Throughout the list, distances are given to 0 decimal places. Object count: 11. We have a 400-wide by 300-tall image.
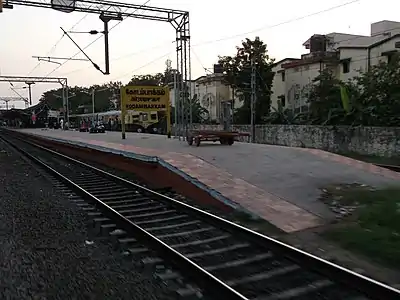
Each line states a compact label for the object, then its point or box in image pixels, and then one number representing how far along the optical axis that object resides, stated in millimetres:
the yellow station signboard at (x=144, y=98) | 24542
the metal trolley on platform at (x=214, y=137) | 17469
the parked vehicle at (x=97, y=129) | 41491
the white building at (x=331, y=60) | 33781
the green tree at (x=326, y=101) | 27828
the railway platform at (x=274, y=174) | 8039
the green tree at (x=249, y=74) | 40875
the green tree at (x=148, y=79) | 79938
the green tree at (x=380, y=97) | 24942
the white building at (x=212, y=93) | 55344
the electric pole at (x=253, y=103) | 28369
